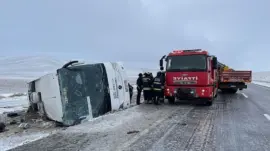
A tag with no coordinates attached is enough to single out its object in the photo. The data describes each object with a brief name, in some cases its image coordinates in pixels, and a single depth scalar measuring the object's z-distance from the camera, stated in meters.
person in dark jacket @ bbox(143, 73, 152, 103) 9.04
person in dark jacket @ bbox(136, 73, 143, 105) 9.21
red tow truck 8.25
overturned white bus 5.79
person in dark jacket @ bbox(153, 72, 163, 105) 8.86
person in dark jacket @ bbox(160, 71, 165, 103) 8.88
